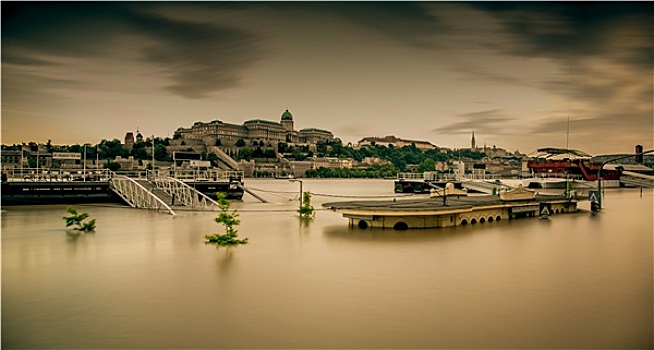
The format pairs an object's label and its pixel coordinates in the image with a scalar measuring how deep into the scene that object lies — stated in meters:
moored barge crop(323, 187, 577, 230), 15.90
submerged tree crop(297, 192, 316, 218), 21.19
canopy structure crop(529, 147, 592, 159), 67.21
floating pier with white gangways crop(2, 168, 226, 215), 25.53
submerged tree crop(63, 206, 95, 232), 16.94
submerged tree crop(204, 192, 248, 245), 13.95
